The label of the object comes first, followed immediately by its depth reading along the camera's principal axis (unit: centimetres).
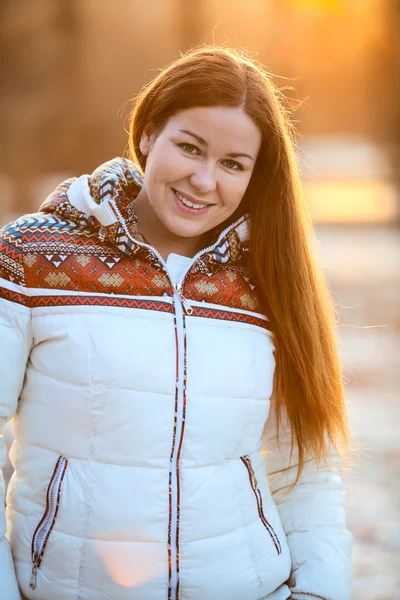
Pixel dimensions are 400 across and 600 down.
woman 220
